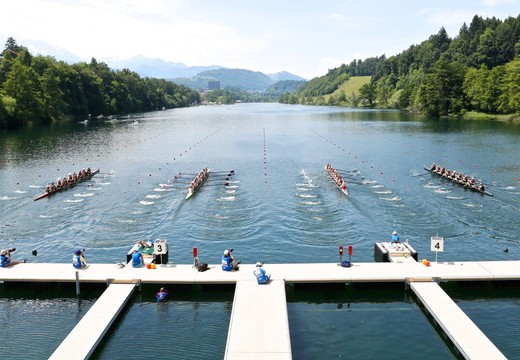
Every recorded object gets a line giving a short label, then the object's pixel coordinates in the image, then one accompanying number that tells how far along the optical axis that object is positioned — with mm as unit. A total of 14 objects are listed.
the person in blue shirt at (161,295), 23672
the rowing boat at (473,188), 44506
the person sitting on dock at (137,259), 25875
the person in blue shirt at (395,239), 28766
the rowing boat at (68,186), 45322
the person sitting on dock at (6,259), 26266
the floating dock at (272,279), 19703
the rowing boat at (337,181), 46075
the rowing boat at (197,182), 45903
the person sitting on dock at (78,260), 25453
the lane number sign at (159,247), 26359
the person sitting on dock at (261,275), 23422
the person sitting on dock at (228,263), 25177
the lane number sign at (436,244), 25172
